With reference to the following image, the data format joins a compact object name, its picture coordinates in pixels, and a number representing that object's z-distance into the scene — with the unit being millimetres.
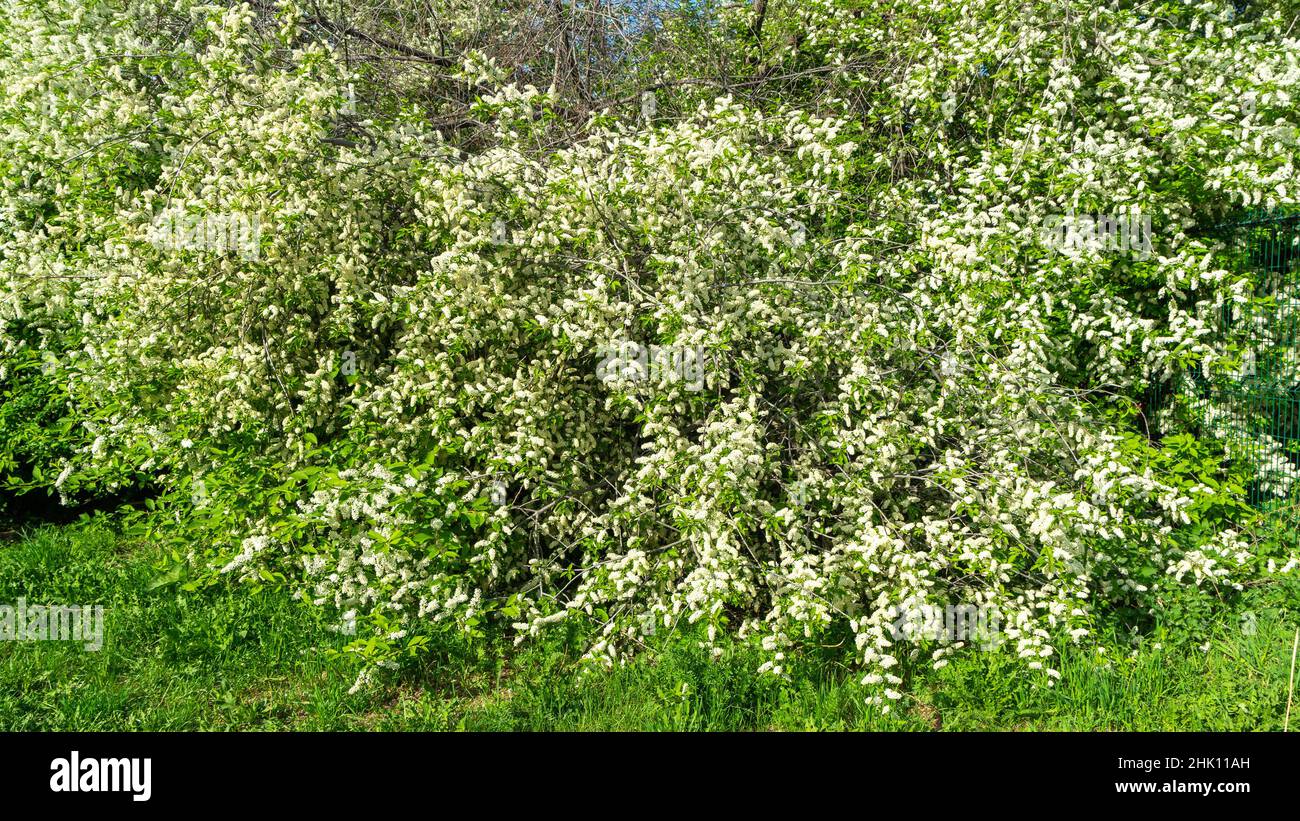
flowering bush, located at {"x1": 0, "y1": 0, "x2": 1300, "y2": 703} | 4113
